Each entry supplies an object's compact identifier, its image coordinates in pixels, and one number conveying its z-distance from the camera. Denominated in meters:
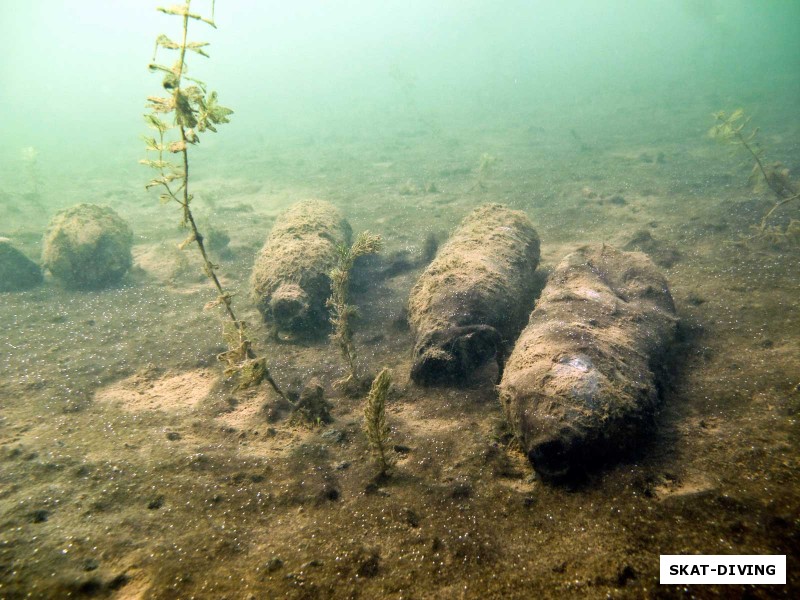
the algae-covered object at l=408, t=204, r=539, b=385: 5.49
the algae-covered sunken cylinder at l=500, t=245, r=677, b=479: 3.57
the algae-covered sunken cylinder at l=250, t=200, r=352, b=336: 6.96
